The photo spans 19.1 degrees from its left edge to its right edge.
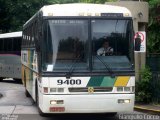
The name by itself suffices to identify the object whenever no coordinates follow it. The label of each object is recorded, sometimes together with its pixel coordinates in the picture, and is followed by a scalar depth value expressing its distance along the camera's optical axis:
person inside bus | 11.59
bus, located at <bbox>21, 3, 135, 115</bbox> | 11.32
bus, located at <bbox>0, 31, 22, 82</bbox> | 27.07
